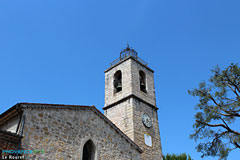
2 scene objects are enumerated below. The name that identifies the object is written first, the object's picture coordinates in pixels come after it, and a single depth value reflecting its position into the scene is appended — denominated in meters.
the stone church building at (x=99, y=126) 9.83
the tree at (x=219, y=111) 12.28
